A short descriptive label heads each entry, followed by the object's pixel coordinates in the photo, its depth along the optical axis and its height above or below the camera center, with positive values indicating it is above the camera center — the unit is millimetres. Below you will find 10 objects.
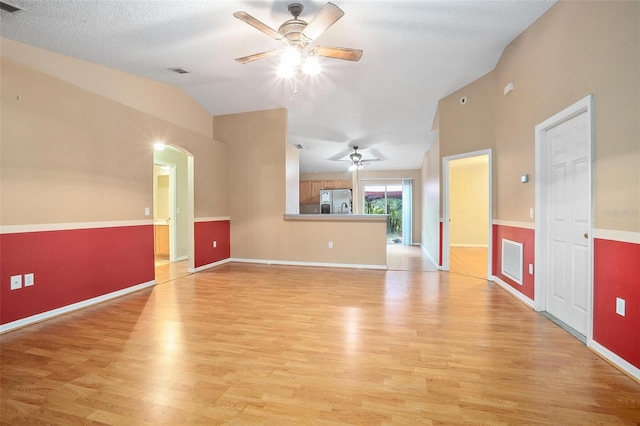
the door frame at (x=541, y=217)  3088 -64
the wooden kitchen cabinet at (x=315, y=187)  9617 +866
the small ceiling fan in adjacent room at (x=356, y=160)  7449 +1436
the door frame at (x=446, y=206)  4926 +101
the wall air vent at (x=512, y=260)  3617 -657
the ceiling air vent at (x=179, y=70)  3994 +2031
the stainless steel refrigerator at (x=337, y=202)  9375 +332
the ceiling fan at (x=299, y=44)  2350 +1583
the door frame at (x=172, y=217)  6066 -93
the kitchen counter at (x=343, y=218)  5191 -113
